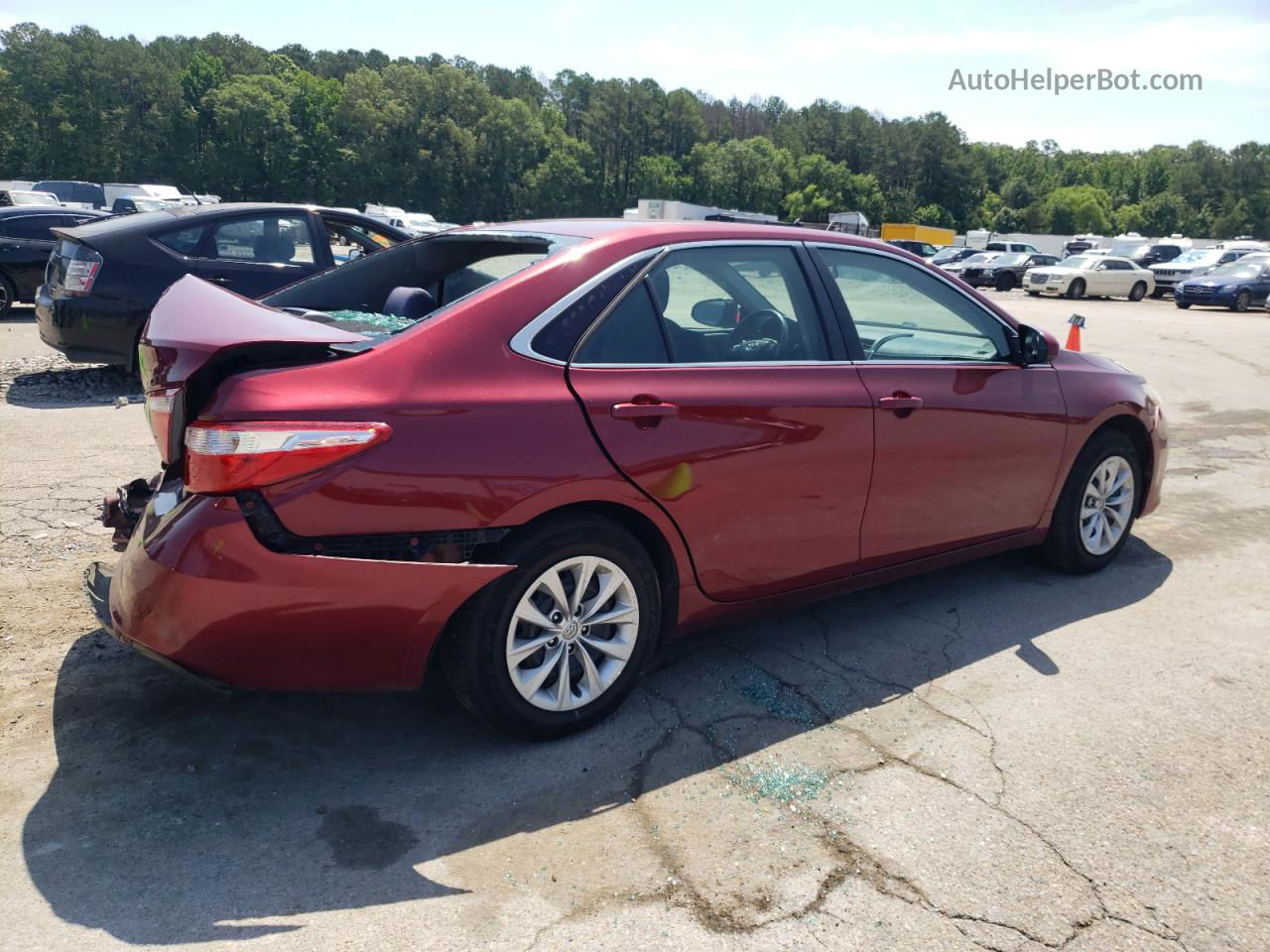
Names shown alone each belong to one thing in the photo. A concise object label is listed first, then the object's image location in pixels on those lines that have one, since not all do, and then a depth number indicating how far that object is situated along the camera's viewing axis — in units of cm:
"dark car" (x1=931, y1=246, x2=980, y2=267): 3951
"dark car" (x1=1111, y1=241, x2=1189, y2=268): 4269
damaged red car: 274
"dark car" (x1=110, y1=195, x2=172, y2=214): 3428
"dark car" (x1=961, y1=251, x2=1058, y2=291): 3697
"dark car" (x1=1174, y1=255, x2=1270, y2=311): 2814
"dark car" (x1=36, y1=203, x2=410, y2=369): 780
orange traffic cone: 588
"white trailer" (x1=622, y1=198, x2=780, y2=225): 4669
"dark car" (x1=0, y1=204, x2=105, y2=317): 1199
